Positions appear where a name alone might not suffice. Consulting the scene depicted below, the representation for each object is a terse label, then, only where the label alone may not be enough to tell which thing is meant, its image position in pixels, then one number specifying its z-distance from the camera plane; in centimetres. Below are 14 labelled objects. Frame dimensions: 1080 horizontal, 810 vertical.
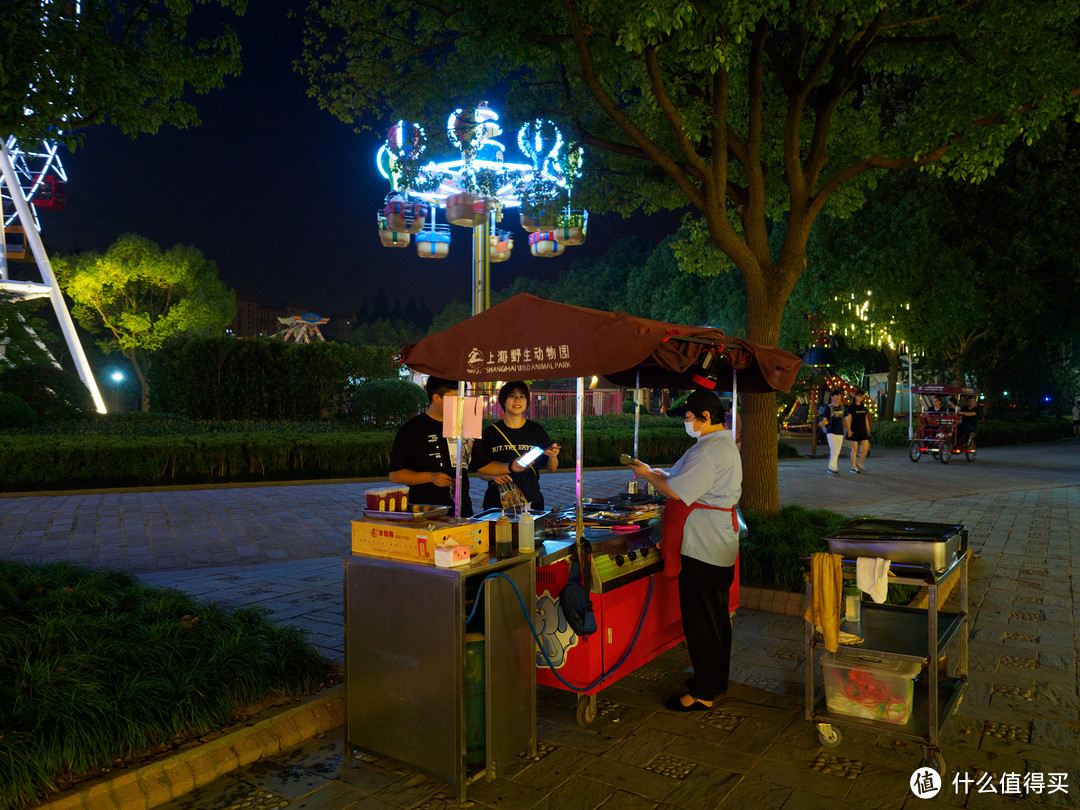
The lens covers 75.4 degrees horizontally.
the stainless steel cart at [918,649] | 380
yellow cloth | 403
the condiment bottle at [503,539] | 393
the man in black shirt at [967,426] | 2120
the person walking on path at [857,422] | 1675
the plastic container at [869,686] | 393
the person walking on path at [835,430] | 1681
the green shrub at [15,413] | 1655
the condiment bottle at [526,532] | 402
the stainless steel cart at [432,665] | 350
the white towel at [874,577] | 396
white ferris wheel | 2486
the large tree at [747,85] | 691
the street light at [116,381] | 4141
